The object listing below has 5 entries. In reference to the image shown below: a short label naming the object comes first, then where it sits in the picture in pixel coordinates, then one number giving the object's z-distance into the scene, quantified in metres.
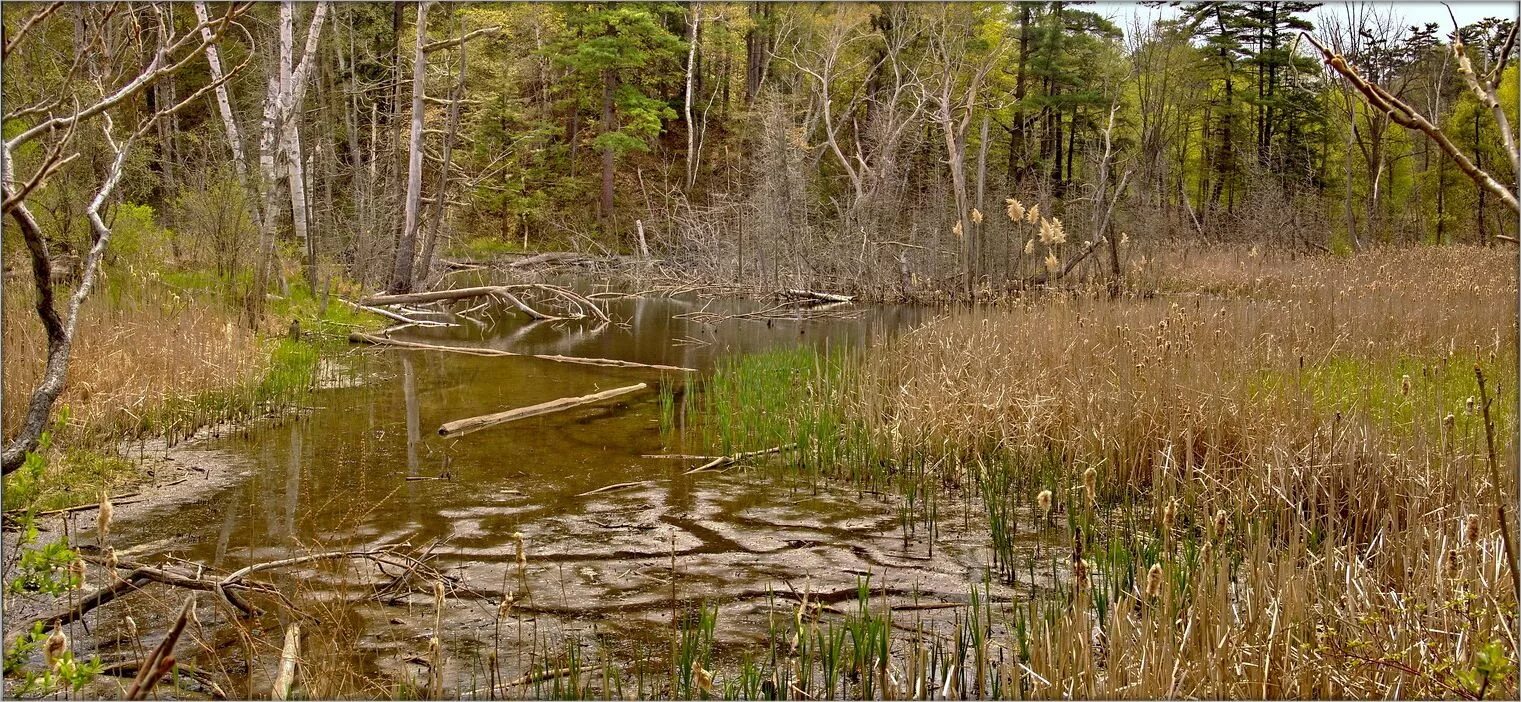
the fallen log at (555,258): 26.27
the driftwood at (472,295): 14.32
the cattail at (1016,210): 11.61
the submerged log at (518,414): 7.71
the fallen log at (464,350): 11.06
